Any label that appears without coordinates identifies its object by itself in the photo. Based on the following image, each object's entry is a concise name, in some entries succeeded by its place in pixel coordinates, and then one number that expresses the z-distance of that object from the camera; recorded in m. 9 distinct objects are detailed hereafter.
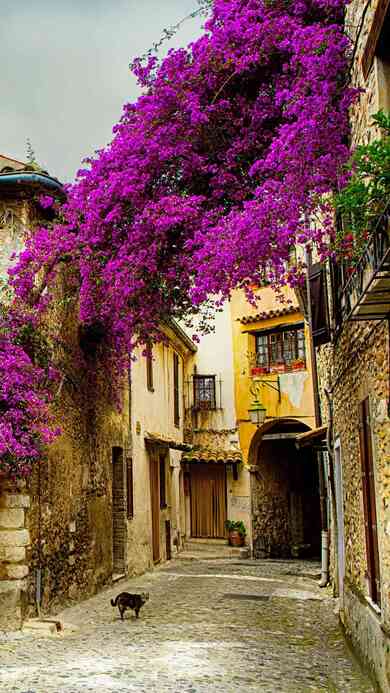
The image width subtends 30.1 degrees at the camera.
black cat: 9.77
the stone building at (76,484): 9.48
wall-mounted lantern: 18.75
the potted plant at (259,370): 19.92
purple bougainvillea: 7.53
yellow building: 19.25
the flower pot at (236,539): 20.72
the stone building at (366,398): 5.02
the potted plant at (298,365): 18.91
